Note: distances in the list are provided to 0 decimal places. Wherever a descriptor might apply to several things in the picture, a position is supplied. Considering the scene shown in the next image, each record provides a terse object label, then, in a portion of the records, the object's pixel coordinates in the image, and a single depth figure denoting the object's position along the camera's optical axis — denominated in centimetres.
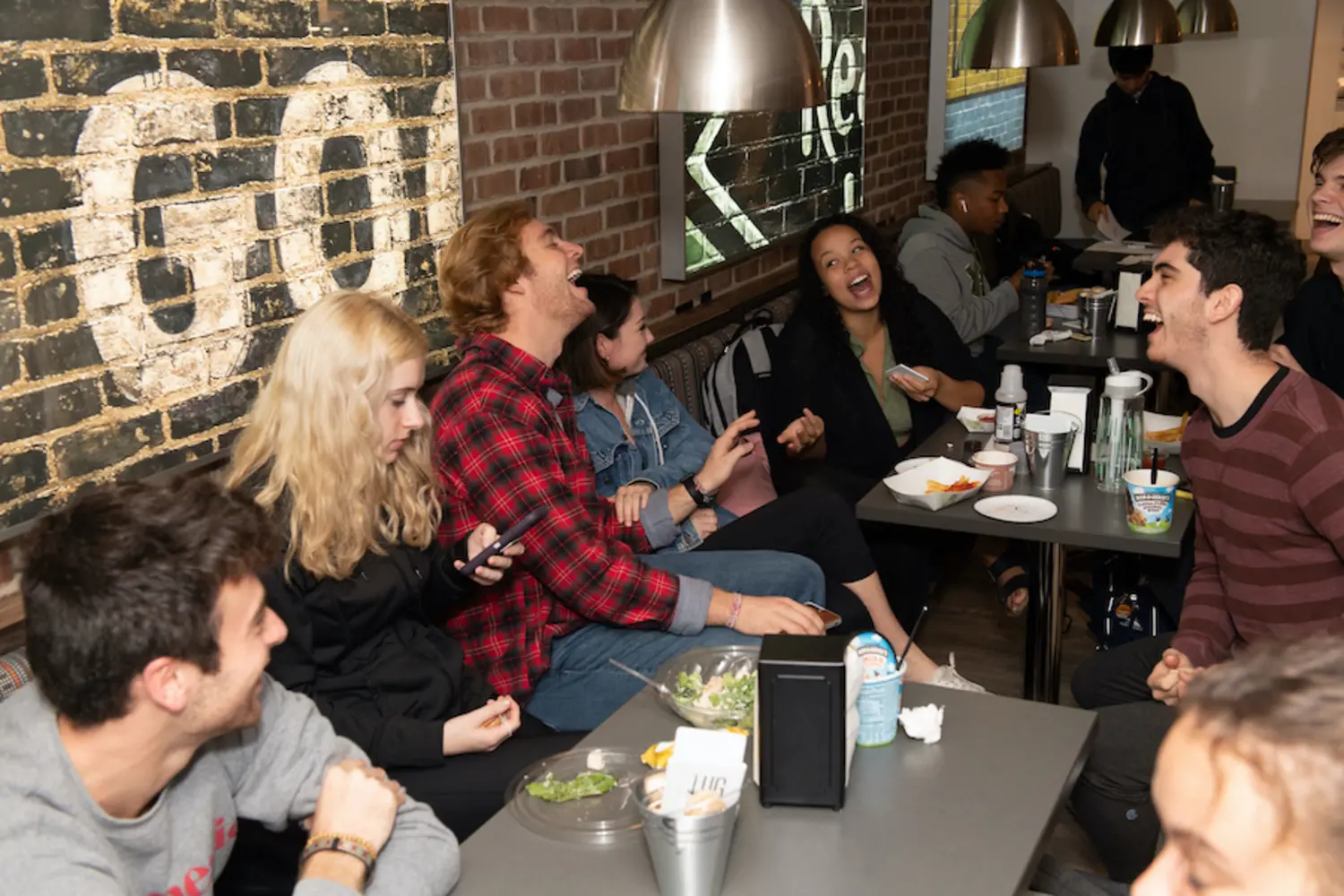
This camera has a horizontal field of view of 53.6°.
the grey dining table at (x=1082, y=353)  421
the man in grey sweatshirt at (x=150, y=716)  140
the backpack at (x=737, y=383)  396
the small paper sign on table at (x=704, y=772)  156
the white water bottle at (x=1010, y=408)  320
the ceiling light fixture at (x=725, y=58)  212
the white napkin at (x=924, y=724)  188
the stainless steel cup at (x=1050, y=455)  302
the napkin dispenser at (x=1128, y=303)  450
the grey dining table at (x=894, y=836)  158
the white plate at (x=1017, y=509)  285
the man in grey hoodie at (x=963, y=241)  472
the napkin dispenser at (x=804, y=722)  166
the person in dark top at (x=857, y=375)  390
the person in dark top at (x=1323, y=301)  326
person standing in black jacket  685
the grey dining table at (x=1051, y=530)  277
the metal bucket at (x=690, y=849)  149
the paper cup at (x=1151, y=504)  273
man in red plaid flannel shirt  259
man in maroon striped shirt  237
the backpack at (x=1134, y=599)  322
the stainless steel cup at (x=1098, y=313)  439
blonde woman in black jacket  213
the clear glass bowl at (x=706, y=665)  199
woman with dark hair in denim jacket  320
